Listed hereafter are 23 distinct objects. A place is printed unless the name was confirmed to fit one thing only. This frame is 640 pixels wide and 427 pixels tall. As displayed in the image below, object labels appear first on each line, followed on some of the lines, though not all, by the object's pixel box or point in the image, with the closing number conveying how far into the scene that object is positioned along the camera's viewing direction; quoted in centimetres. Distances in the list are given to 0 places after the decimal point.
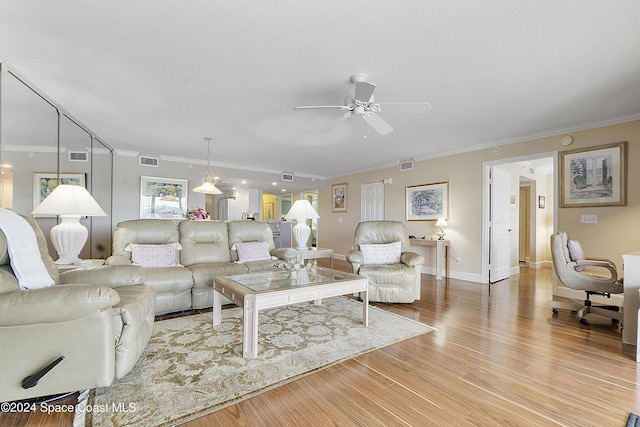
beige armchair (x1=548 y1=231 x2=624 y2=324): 285
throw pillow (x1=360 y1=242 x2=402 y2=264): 375
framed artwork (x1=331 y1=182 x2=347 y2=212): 766
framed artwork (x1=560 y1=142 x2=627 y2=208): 351
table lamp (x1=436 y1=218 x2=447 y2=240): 527
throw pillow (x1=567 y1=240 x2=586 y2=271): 323
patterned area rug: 153
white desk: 238
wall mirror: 256
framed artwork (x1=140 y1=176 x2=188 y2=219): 560
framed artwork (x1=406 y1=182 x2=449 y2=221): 540
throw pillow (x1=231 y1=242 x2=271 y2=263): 370
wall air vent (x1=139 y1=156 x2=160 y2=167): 560
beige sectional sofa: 298
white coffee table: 209
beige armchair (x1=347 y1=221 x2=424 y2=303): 343
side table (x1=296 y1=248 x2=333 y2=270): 405
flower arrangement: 446
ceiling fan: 248
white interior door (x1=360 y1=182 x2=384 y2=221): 668
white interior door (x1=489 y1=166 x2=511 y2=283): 496
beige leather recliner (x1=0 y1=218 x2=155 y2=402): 139
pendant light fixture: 472
